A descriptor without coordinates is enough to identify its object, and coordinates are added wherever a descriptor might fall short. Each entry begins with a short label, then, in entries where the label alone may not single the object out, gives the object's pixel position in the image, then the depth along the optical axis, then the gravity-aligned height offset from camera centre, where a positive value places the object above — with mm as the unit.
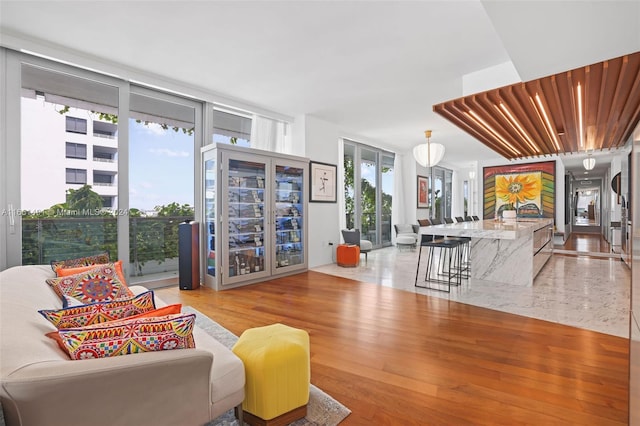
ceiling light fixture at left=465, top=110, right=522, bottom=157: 4300 +1268
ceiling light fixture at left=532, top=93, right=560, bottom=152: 3892 +1269
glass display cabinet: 4539 -86
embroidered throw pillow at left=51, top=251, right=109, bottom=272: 2701 -475
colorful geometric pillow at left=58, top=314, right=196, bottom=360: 1172 -501
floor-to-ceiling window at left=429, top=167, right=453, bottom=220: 10774 +651
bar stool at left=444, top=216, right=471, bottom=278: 5198 -967
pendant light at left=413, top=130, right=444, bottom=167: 6359 +1139
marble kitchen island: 4238 -663
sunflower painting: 8500 +562
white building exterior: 3449 +651
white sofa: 947 -603
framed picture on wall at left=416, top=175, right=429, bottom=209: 9852 +533
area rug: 1690 -1144
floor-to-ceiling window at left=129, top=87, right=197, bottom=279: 4324 +471
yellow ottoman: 1594 -888
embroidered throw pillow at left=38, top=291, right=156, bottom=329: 1418 -506
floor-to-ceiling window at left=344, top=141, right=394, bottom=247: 7734 +492
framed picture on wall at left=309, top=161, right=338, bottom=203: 6199 +552
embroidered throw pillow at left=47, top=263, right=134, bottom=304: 2203 -557
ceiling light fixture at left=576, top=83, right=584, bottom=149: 3490 +1293
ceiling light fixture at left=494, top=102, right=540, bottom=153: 4137 +1265
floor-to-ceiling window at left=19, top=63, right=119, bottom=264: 3465 +523
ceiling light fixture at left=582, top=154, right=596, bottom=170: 8359 +1286
